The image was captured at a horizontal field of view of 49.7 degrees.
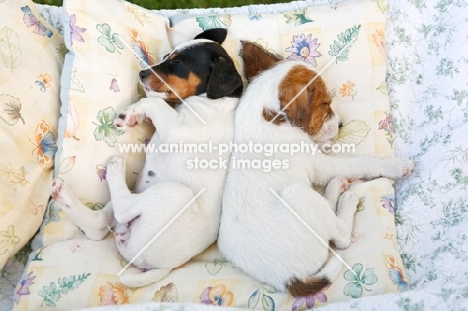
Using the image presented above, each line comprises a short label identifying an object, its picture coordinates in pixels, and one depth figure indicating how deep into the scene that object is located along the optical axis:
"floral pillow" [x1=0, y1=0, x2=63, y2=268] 0.53
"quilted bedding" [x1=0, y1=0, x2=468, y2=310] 0.46
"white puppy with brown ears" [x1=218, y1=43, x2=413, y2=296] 0.50
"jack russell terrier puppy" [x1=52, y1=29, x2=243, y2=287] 0.52
